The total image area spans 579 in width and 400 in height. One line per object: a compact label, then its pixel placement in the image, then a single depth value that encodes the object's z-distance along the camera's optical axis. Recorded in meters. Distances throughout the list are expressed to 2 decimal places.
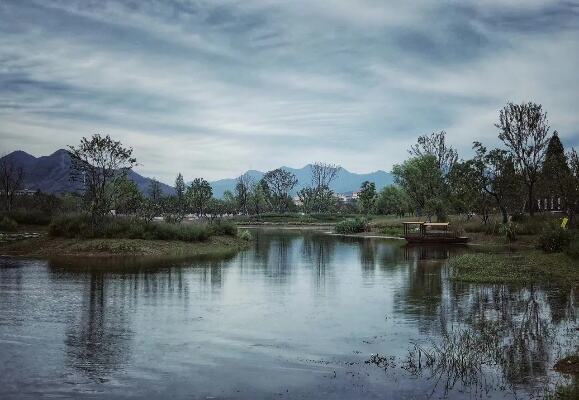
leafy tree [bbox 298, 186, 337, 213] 183.62
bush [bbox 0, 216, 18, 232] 58.03
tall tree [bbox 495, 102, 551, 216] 64.00
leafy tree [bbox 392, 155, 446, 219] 92.69
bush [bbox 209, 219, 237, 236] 56.03
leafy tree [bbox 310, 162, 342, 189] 187.38
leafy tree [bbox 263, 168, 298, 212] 188.12
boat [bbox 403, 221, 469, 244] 59.58
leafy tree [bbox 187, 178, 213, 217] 121.07
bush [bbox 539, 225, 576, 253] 38.06
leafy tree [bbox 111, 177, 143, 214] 53.22
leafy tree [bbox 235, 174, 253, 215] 177.38
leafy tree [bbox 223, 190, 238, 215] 186.69
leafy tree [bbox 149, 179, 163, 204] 157.88
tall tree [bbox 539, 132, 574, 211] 54.59
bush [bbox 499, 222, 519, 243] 54.66
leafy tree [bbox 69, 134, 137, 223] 48.94
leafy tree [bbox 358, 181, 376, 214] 154.50
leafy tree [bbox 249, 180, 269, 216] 179.21
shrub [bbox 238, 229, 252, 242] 59.43
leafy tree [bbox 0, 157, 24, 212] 82.21
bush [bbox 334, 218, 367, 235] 88.31
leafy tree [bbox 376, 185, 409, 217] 125.69
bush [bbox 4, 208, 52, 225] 62.78
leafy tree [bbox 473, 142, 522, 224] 62.88
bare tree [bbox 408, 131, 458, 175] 102.00
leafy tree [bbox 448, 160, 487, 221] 64.00
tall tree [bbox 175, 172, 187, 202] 187.62
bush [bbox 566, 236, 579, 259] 33.09
